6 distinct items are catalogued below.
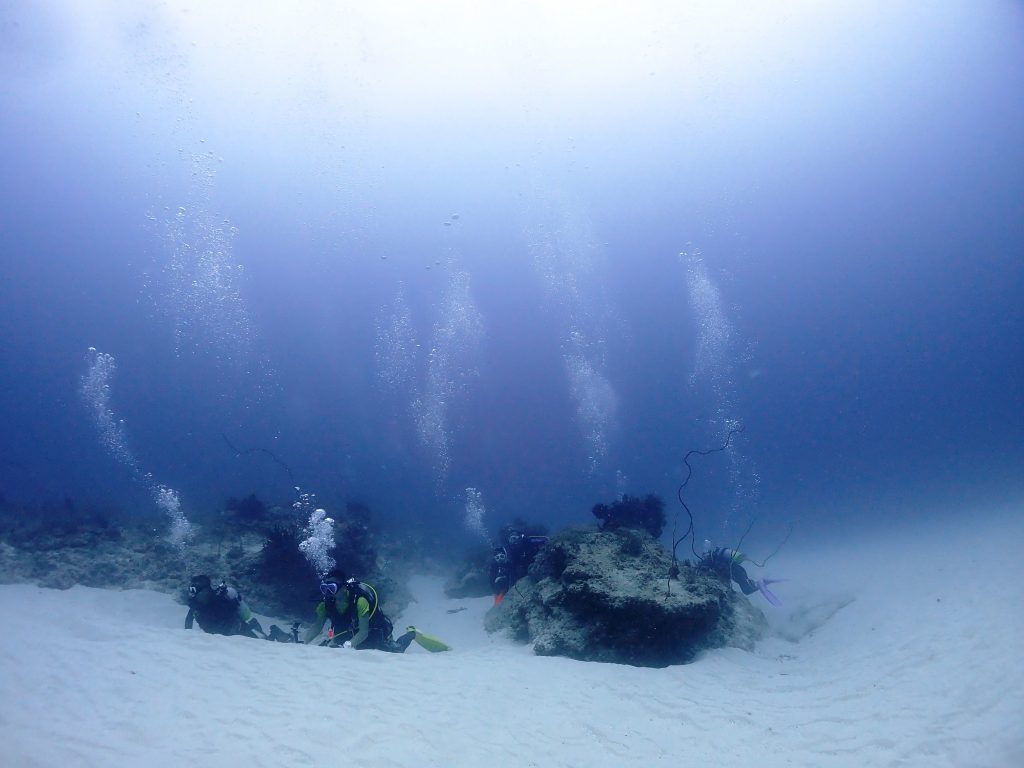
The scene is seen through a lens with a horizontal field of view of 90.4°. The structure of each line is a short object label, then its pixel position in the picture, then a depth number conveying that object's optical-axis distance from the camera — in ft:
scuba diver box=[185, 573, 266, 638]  25.52
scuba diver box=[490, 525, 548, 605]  34.73
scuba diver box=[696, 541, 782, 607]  34.53
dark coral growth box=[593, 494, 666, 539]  39.75
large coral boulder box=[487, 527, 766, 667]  21.08
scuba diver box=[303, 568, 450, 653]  22.50
